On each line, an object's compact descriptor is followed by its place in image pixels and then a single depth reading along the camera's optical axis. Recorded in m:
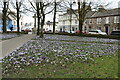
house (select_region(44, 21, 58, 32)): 59.56
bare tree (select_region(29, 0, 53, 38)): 13.49
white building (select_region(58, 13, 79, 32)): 43.63
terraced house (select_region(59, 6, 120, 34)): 28.63
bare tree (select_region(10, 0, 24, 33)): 19.65
